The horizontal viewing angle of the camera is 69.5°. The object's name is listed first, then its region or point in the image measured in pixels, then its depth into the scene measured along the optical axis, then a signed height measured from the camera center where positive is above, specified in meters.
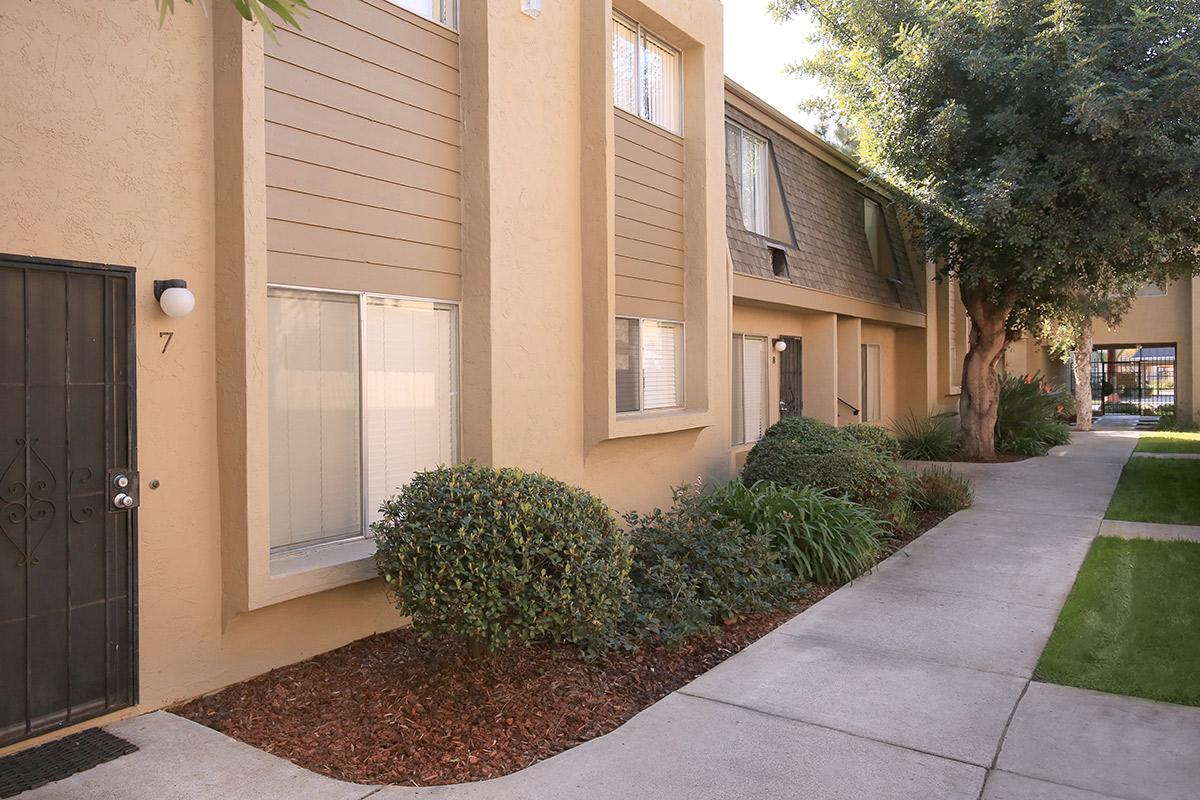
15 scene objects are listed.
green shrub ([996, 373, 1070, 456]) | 17.83 -0.78
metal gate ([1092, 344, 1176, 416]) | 32.75 +0.20
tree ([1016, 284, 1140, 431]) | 17.09 +1.40
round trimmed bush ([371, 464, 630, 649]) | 4.61 -0.95
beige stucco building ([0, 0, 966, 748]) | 4.34 +0.56
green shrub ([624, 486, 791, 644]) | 6.22 -1.49
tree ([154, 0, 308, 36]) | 3.57 +1.60
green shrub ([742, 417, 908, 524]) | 9.39 -0.89
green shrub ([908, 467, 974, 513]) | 11.10 -1.40
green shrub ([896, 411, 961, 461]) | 17.00 -1.11
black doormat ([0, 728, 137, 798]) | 3.89 -1.75
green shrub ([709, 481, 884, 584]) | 7.84 -1.32
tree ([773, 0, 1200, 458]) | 11.48 +3.73
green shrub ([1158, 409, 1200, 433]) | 22.80 -1.08
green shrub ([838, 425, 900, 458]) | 10.40 -0.66
